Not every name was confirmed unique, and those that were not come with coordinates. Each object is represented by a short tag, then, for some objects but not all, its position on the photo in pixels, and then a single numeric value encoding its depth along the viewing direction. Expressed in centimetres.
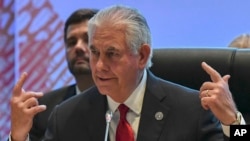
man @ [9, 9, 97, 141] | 585
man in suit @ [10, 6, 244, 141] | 518
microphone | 520
